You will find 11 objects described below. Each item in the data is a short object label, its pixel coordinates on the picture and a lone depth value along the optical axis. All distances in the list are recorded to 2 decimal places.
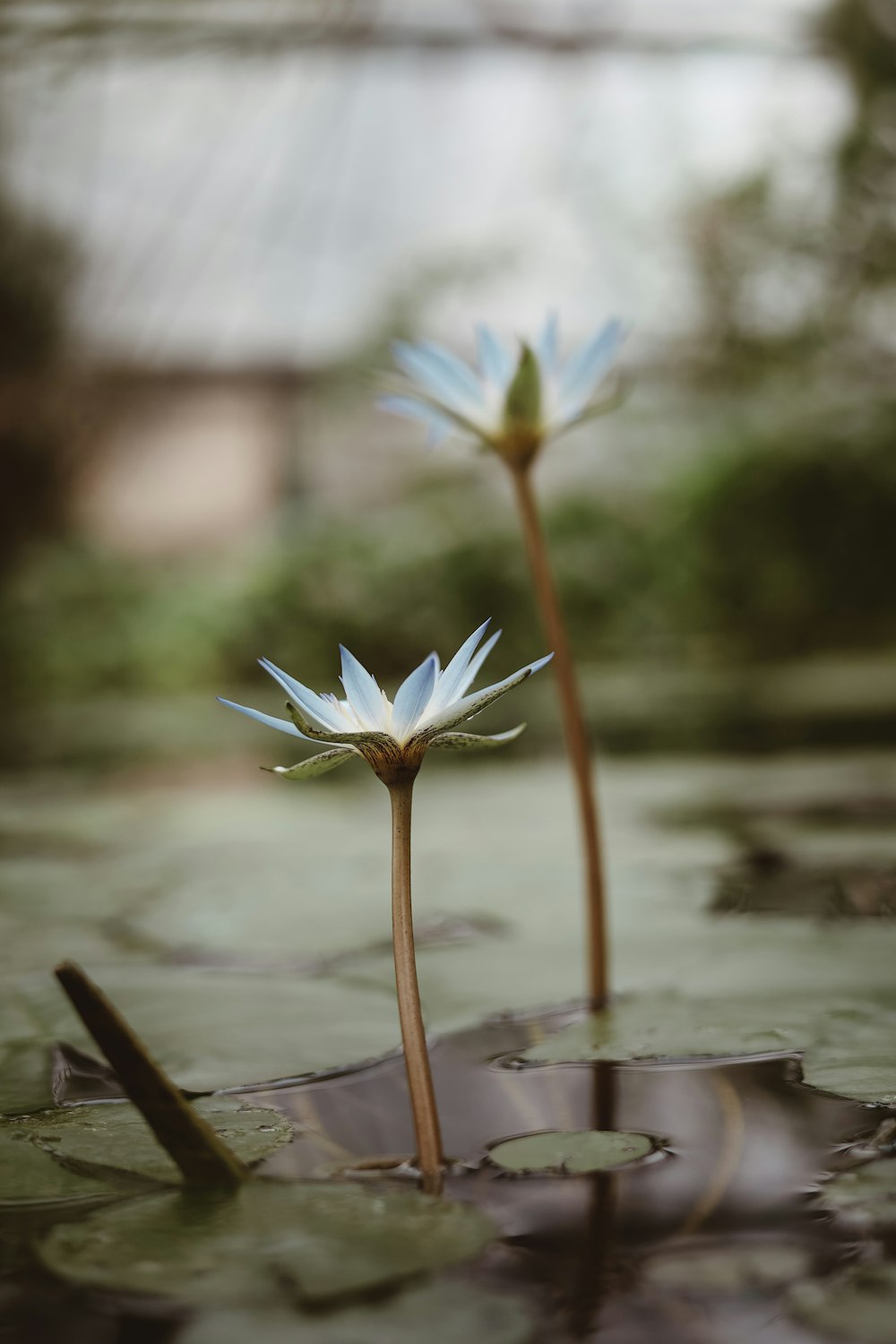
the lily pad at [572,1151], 0.33
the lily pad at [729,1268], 0.26
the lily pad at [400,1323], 0.24
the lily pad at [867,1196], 0.29
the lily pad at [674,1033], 0.43
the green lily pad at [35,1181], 0.33
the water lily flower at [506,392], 0.50
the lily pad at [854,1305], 0.24
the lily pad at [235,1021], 0.45
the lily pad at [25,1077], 0.41
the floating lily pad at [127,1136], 0.34
